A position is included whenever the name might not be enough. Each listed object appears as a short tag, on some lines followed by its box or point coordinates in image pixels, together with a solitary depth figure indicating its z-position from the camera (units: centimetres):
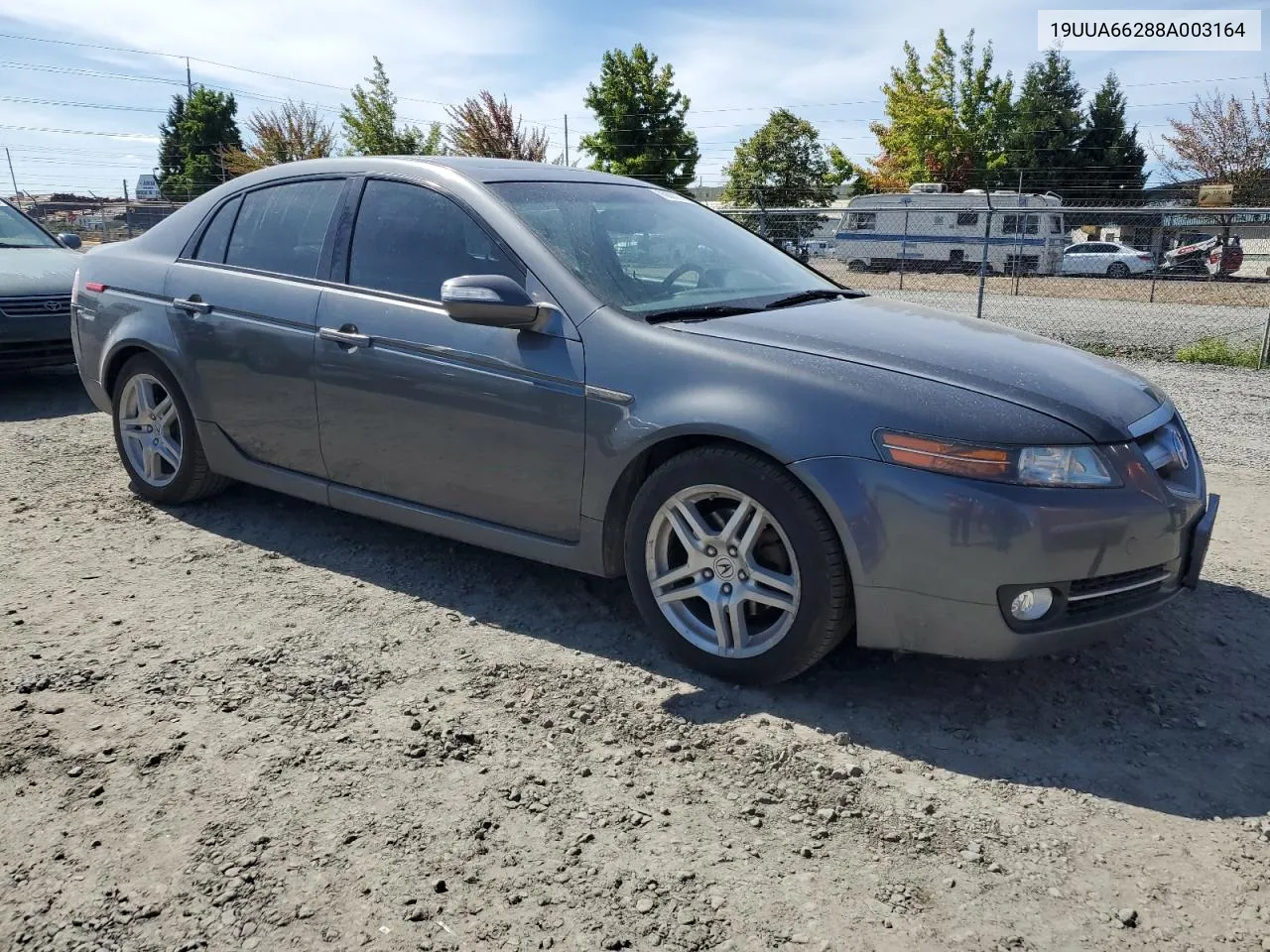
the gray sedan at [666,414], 288
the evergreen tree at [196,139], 5109
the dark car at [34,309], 768
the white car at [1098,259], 2718
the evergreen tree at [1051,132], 4338
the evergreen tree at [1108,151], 4403
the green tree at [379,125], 3709
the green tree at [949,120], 4197
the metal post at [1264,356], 1016
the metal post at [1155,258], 1755
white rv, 2597
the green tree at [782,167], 3897
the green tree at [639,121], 3684
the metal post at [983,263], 1078
